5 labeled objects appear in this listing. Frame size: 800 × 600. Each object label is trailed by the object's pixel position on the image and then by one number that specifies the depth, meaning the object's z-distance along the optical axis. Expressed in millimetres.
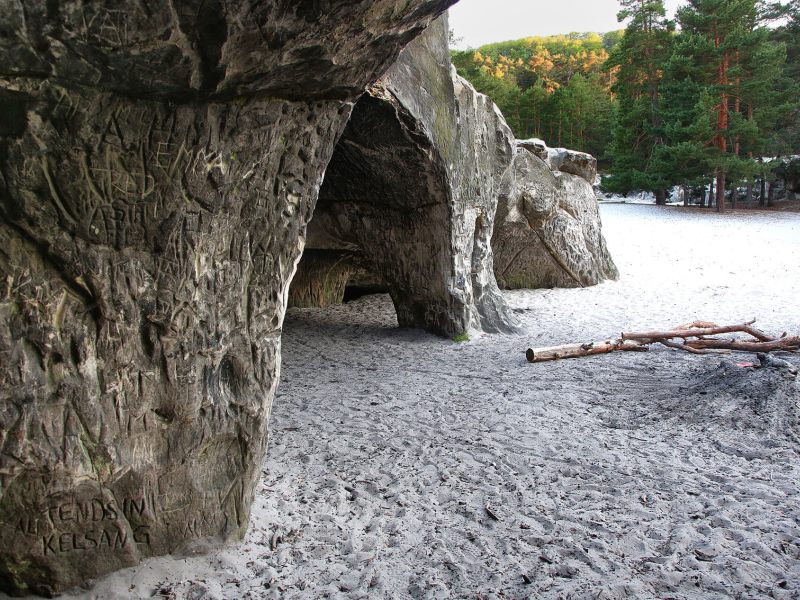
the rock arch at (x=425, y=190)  5742
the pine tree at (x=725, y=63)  18141
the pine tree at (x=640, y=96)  21422
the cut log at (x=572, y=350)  5949
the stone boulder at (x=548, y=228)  10133
